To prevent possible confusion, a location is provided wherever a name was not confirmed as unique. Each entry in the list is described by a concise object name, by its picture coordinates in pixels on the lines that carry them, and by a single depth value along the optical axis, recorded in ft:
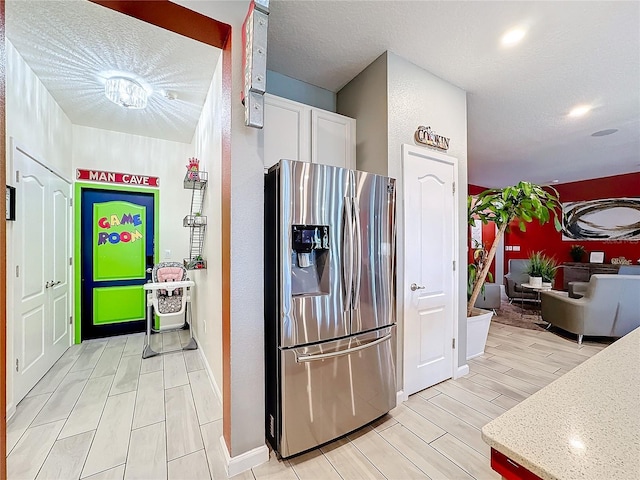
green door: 12.28
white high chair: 10.51
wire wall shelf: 9.82
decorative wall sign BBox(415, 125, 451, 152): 7.96
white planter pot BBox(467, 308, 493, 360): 10.36
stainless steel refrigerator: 5.33
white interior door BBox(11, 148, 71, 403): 7.59
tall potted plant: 9.77
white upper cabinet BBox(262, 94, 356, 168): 6.98
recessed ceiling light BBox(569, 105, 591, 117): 10.37
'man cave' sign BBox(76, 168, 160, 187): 12.00
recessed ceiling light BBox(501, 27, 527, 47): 6.69
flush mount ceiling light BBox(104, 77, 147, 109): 8.17
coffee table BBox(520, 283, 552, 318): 16.13
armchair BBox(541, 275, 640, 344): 11.66
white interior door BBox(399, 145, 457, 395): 7.79
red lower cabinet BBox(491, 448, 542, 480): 2.00
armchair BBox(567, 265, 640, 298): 16.47
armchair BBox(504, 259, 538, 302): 19.17
